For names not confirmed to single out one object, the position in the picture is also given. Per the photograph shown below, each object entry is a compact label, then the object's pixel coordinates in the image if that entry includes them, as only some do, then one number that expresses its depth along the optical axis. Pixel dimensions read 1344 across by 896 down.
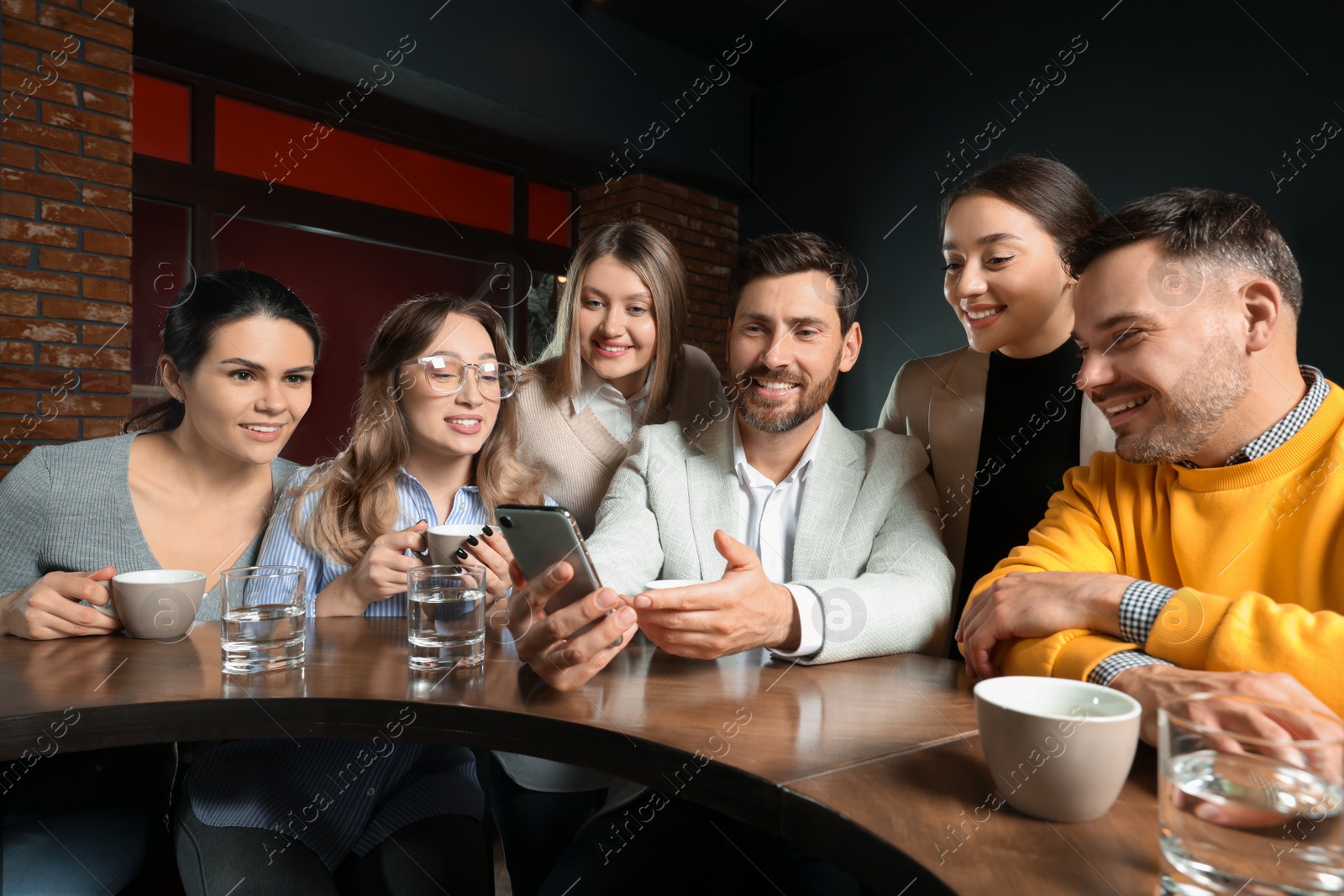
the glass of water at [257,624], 1.25
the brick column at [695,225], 5.70
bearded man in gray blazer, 1.24
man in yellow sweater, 1.10
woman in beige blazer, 1.91
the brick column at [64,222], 3.21
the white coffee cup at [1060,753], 0.73
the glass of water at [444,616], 1.26
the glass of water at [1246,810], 0.60
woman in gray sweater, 1.73
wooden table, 0.73
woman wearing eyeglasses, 1.36
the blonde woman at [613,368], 2.28
